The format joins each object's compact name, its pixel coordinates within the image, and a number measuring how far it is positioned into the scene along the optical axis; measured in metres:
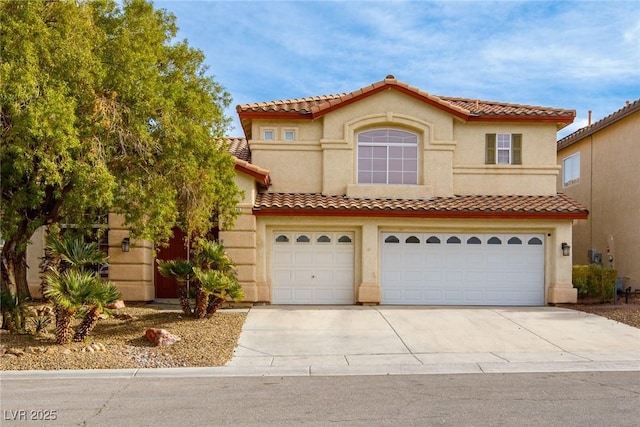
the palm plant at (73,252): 10.84
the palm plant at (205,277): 12.80
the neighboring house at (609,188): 18.62
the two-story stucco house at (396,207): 16.08
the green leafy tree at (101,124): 9.12
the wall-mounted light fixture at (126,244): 15.66
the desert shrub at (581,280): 16.81
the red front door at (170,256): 16.69
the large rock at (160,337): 10.75
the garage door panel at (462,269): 16.52
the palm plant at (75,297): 10.09
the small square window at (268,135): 17.31
